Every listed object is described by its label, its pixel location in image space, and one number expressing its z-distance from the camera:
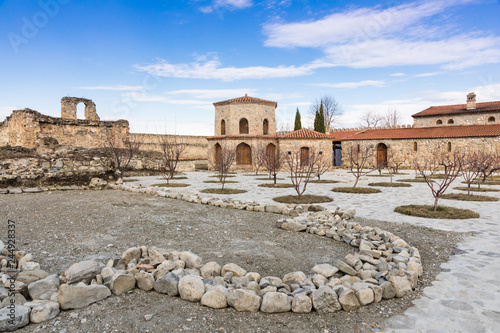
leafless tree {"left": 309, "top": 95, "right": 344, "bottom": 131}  59.50
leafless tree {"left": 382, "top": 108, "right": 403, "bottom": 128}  64.68
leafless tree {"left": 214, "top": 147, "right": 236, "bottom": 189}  15.73
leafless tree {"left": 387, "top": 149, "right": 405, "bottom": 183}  34.88
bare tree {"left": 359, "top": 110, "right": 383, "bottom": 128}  65.25
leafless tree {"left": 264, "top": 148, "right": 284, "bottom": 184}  19.77
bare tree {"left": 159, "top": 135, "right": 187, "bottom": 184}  22.55
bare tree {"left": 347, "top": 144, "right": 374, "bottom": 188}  36.90
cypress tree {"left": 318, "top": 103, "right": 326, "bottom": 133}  44.03
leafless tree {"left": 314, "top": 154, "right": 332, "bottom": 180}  32.66
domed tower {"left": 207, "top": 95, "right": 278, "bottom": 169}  32.19
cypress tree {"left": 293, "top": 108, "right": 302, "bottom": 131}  44.93
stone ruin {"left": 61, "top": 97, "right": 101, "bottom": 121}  26.38
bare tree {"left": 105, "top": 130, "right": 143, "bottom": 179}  17.21
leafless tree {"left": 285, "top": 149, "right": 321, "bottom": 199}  10.80
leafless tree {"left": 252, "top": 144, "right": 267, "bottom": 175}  29.07
